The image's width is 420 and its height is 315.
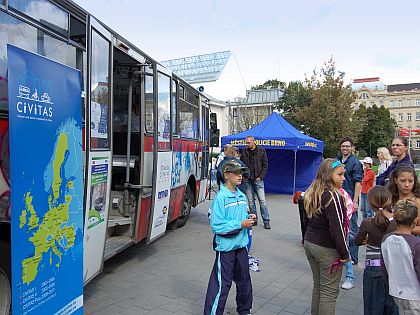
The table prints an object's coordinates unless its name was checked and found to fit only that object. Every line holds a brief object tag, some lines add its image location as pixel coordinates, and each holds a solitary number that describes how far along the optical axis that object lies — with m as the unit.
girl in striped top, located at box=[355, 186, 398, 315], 3.64
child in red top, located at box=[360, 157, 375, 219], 8.44
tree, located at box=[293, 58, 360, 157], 28.59
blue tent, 14.24
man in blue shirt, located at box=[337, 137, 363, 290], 6.15
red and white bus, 3.36
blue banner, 2.76
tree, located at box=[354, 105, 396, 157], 53.06
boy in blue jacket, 4.01
